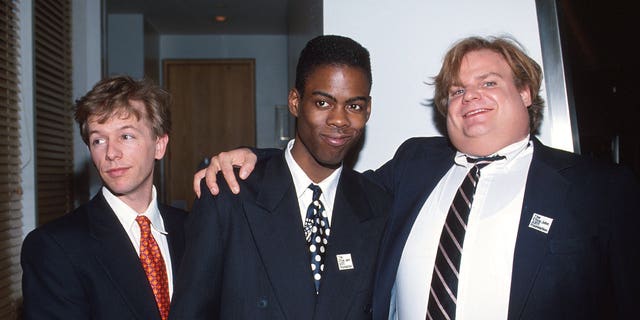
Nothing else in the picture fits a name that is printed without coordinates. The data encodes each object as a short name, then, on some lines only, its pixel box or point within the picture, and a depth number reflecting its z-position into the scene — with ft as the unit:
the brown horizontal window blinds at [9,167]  8.39
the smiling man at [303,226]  4.35
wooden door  20.59
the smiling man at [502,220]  4.24
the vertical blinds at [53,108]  9.83
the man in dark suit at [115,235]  4.62
